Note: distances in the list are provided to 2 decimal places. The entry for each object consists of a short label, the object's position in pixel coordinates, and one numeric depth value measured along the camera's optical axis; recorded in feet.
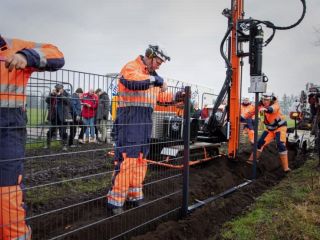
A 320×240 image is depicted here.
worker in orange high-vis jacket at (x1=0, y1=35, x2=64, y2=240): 7.99
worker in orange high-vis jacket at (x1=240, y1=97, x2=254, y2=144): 33.31
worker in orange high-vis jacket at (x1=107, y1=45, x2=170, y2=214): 12.56
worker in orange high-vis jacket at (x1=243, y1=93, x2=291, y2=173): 27.76
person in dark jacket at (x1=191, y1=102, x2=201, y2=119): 25.81
